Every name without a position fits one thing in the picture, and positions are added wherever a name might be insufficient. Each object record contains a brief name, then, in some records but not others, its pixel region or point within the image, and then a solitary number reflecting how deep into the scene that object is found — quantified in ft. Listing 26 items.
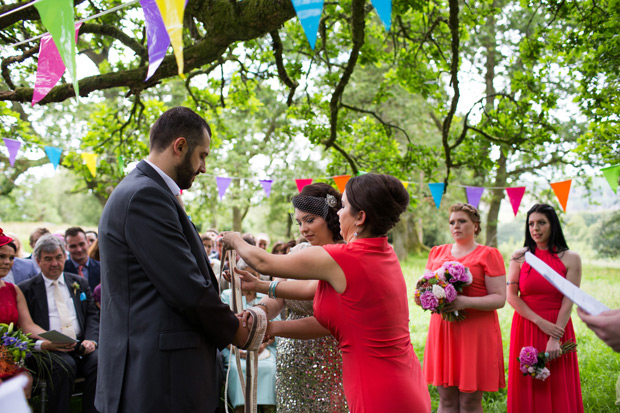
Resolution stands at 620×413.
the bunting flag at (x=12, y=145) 20.77
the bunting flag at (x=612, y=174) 20.04
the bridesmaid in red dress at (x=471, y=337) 13.07
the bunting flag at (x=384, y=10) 8.53
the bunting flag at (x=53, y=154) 23.29
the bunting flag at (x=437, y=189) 23.37
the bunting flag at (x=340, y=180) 24.57
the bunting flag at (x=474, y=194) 24.04
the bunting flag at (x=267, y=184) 27.94
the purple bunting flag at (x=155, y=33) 7.84
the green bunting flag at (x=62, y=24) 8.49
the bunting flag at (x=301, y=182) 26.09
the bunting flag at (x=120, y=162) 25.94
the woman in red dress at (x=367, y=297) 6.59
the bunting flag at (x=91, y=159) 25.47
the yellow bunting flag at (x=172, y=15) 7.29
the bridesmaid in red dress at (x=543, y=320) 13.25
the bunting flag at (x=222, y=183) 27.61
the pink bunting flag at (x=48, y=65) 10.66
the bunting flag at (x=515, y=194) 24.04
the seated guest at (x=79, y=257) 19.07
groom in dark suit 6.16
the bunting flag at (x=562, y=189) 22.68
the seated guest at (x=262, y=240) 28.00
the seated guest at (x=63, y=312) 15.31
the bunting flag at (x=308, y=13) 8.54
